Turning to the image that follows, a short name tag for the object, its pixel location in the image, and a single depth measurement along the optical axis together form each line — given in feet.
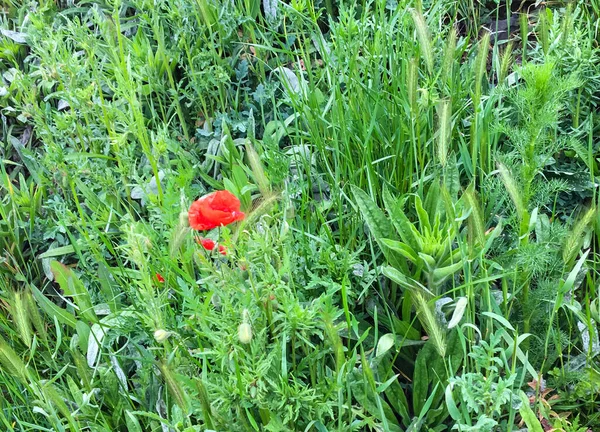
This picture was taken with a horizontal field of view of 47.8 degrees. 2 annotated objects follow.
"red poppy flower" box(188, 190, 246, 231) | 4.47
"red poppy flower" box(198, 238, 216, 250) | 4.85
